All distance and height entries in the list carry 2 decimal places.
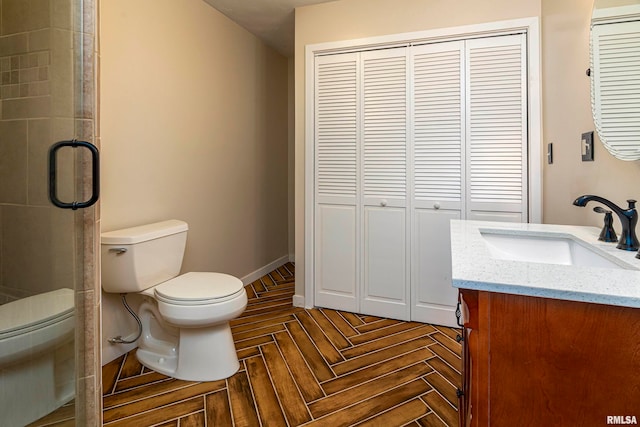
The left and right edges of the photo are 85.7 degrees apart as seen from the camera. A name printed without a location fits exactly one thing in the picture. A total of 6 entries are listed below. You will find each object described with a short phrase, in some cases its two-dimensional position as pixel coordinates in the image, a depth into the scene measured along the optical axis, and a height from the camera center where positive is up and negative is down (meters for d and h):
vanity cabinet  0.68 -0.31
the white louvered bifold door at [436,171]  2.34 +0.28
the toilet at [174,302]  1.73 -0.46
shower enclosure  1.11 -0.01
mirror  1.11 +0.48
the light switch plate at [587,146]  1.46 +0.29
